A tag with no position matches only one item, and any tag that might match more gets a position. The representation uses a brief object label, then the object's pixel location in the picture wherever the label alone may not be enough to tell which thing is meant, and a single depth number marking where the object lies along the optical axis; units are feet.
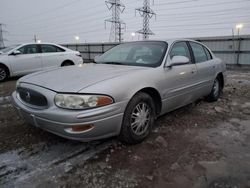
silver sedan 7.00
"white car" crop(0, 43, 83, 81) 23.89
